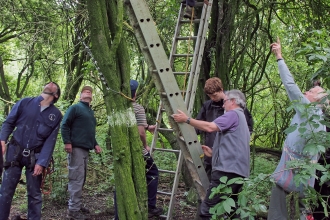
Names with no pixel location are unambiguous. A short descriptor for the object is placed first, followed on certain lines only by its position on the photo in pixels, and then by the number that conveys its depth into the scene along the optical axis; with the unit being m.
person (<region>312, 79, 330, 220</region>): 4.02
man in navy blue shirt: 4.05
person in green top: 4.74
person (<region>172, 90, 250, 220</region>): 3.31
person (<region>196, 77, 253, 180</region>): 3.87
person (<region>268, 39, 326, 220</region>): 3.05
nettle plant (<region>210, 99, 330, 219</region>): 2.44
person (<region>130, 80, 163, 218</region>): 4.58
